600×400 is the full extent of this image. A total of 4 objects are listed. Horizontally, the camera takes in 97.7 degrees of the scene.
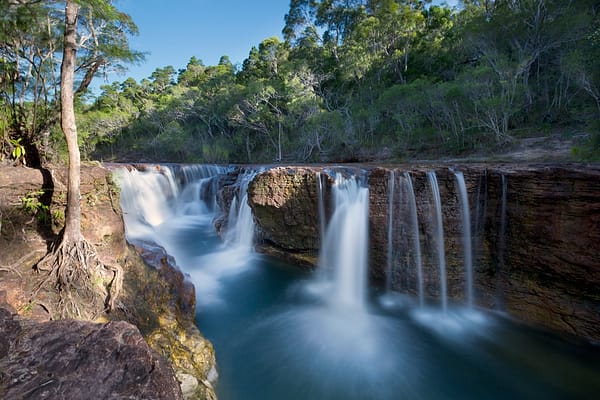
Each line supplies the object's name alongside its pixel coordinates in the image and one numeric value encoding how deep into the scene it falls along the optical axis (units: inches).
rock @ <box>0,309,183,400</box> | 60.9
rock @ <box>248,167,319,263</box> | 298.0
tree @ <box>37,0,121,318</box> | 140.6
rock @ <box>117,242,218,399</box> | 135.5
